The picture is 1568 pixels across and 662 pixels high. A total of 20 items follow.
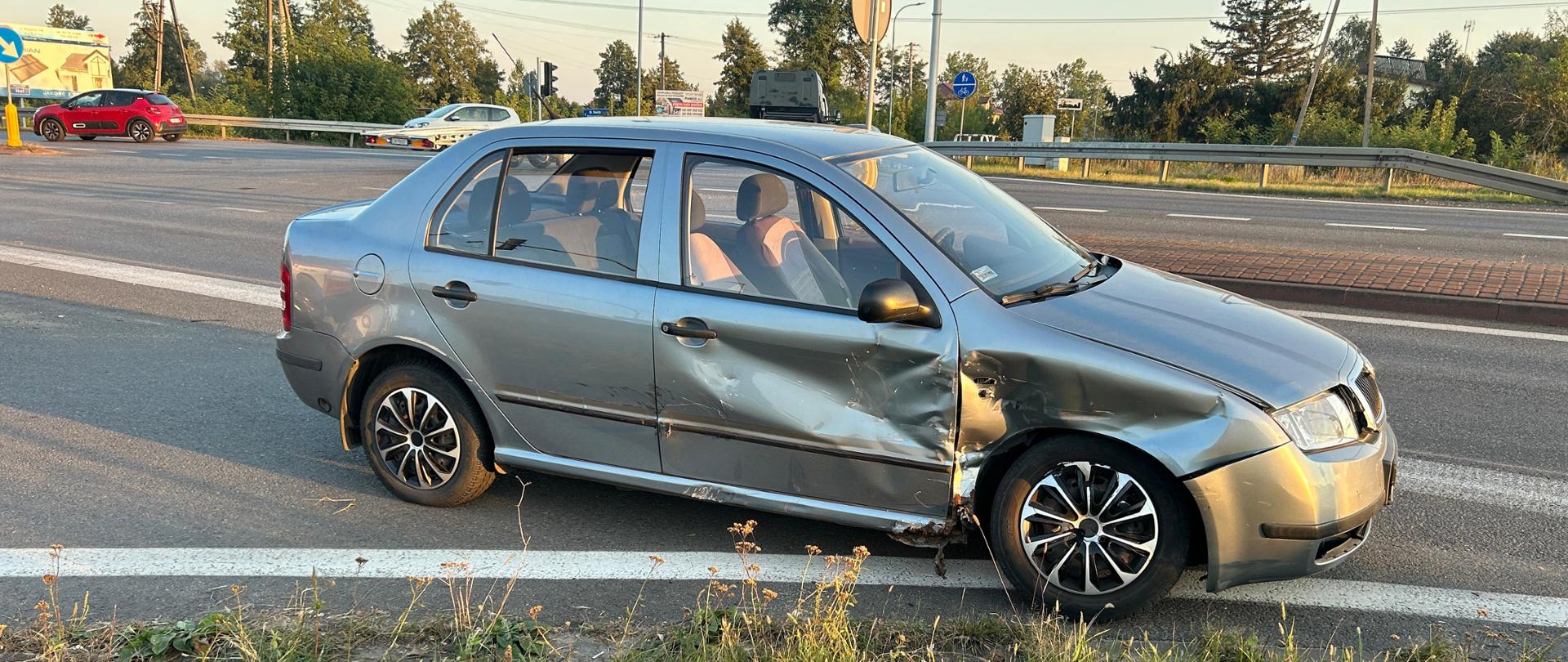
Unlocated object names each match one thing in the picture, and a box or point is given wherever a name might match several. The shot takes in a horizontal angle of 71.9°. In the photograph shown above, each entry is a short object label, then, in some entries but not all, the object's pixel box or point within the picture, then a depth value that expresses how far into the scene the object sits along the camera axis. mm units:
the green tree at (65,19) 145875
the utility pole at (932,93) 26750
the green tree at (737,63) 77875
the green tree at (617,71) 101438
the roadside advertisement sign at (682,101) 53175
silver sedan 3277
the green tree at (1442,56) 69875
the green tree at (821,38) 77312
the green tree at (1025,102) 60000
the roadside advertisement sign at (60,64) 51250
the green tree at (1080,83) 122988
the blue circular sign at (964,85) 31531
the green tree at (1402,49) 107188
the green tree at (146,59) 101000
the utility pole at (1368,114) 32094
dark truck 35156
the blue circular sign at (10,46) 25781
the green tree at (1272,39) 70500
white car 32562
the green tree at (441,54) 86875
